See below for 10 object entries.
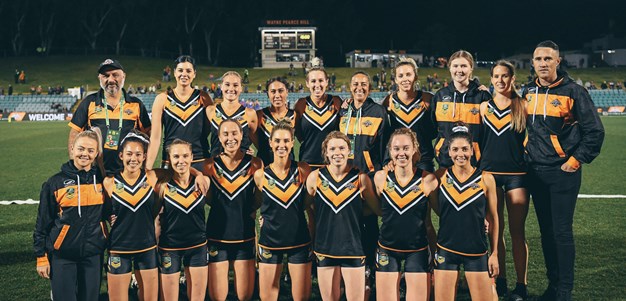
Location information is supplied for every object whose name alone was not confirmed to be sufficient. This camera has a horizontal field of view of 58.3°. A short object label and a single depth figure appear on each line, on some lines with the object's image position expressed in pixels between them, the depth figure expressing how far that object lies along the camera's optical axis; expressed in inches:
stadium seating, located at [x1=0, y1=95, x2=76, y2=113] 1325.0
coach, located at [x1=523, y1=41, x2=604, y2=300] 186.5
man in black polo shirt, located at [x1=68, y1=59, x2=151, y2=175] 214.5
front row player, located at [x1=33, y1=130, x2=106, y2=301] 164.7
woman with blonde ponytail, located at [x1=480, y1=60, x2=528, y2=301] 195.5
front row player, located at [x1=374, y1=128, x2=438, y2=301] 170.7
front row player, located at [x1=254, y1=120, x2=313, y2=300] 181.2
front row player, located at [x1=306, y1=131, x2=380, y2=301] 175.2
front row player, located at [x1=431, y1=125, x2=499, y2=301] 167.8
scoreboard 2196.1
